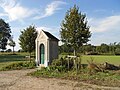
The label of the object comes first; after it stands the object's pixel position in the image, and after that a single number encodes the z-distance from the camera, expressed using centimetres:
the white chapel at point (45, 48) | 1062
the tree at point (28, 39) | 1286
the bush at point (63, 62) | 894
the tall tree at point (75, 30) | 1080
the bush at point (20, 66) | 1025
